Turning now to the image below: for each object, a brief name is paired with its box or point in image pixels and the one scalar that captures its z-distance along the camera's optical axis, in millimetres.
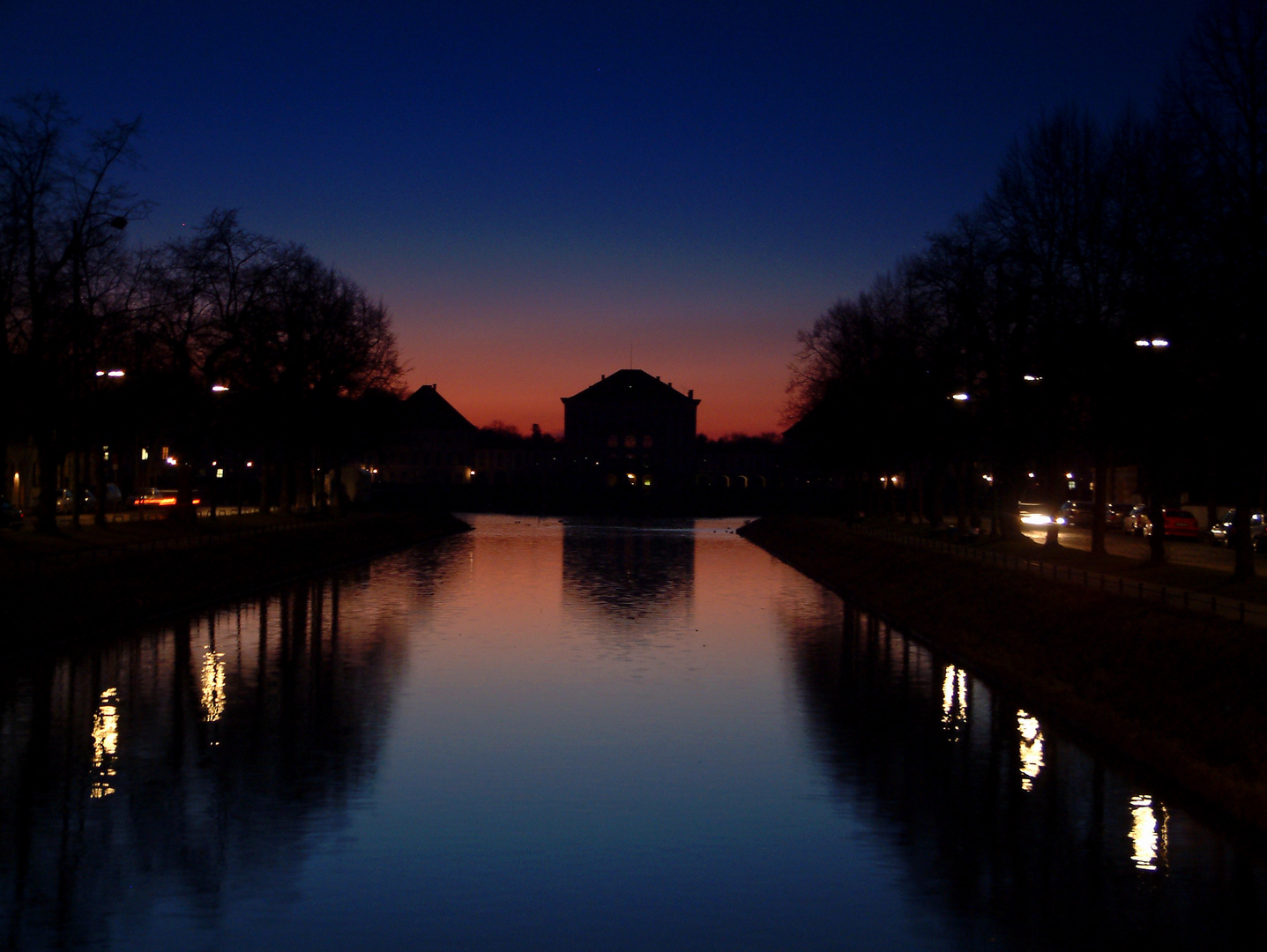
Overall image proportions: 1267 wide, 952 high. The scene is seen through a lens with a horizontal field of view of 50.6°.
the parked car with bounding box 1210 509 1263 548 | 59272
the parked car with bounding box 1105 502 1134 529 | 74438
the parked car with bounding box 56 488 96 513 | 80662
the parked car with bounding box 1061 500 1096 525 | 79688
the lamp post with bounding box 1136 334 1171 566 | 36844
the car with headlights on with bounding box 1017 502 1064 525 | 84169
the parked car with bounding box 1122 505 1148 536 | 67000
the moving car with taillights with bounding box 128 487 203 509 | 88350
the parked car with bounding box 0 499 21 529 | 60028
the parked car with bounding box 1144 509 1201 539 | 64812
